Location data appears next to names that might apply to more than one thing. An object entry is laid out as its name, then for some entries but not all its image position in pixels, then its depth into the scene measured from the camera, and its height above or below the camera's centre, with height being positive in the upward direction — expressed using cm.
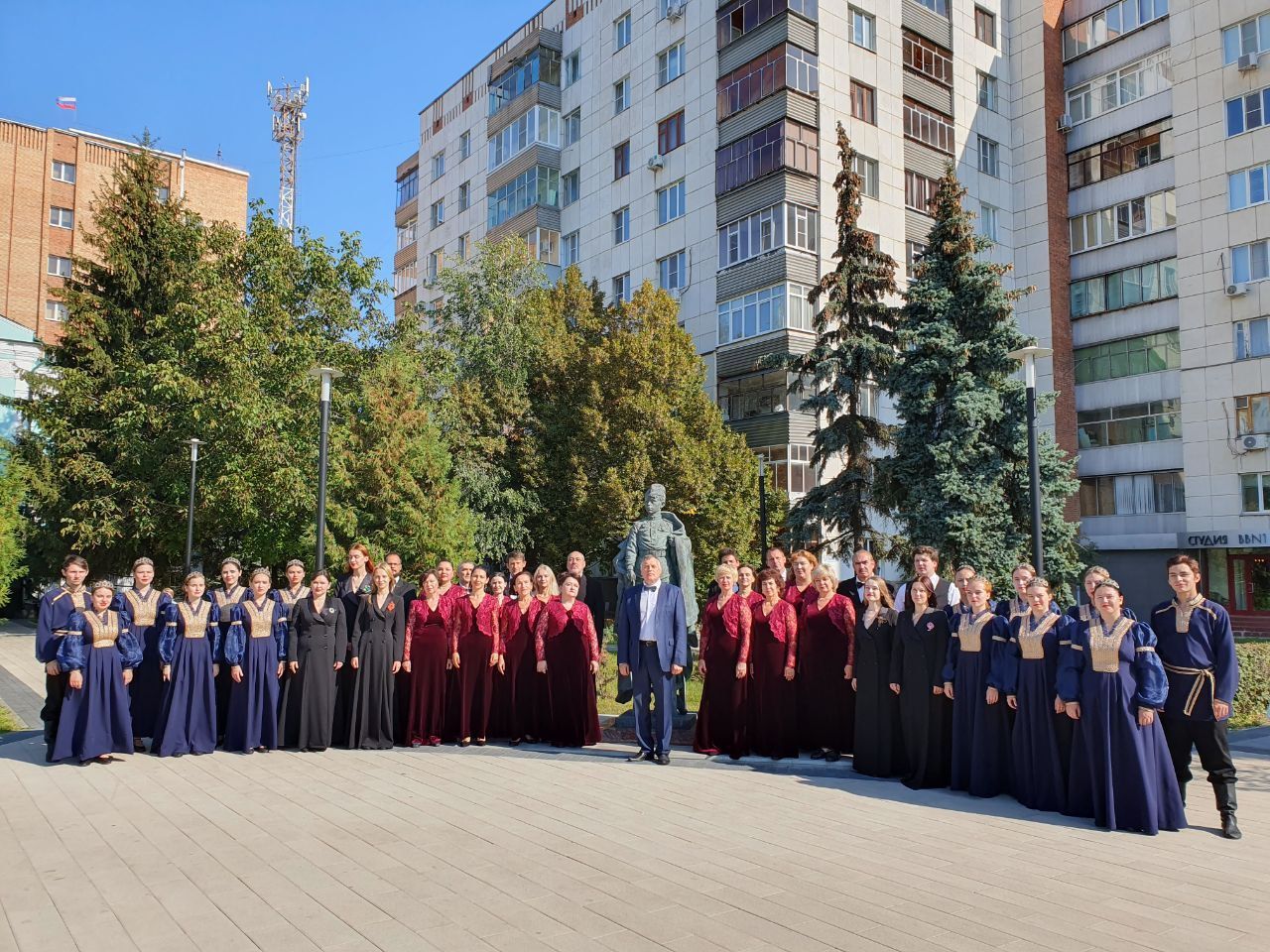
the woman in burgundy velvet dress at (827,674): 1016 -110
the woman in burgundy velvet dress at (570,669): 1080 -110
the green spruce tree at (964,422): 2361 +350
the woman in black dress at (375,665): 1091 -107
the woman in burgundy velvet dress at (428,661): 1114 -105
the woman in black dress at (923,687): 891 -110
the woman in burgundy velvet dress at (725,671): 1034 -108
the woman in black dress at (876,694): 934 -120
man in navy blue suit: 1002 -82
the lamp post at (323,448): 1432 +172
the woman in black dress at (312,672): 1067 -112
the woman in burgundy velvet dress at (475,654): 1110 -97
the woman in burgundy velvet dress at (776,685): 1021 -121
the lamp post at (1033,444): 1377 +177
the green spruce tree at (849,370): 2477 +493
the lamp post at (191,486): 2430 +202
